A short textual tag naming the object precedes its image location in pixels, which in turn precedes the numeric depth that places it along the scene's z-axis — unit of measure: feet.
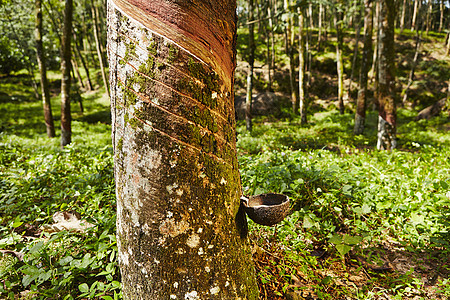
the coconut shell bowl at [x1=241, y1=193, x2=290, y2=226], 4.29
